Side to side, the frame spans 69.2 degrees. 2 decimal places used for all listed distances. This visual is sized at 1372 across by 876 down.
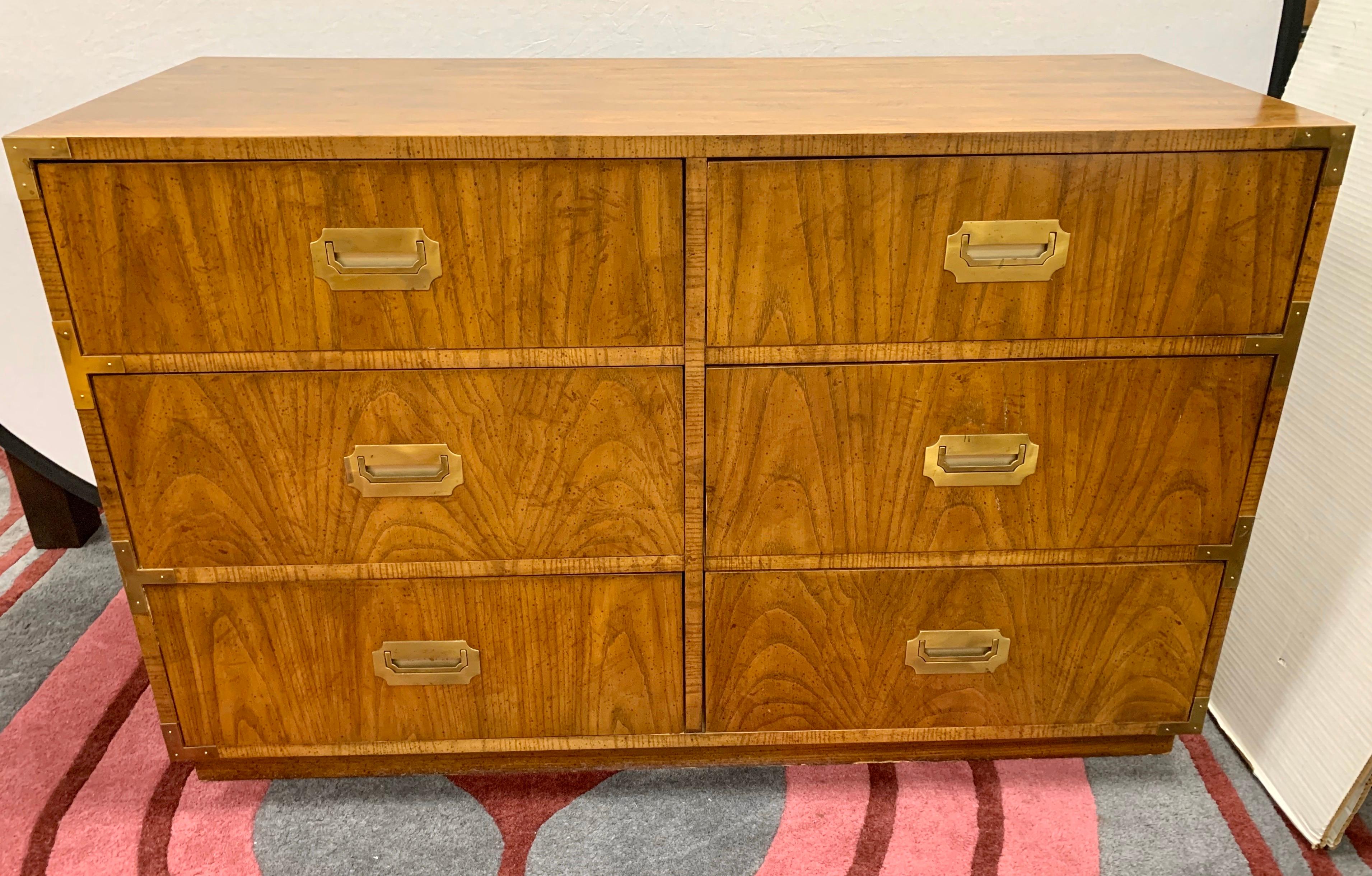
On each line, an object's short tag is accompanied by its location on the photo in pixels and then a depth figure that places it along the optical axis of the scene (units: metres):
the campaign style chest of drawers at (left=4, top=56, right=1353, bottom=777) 0.84
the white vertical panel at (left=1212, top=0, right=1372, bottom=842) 1.02
